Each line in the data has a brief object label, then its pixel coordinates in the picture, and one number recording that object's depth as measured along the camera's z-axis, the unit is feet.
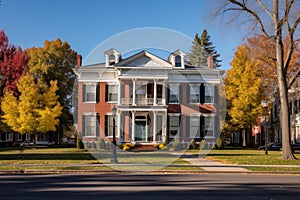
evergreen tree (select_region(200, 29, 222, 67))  242.78
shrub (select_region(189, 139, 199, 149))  116.31
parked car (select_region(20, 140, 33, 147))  171.50
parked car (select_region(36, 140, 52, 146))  174.40
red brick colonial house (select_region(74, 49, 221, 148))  115.03
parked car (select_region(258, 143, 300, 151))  137.54
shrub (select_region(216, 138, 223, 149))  133.84
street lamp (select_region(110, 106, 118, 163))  68.19
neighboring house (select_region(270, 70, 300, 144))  155.43
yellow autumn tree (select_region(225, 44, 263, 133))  143.43
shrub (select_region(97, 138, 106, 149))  98.73
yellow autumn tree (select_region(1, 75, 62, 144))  127.95
